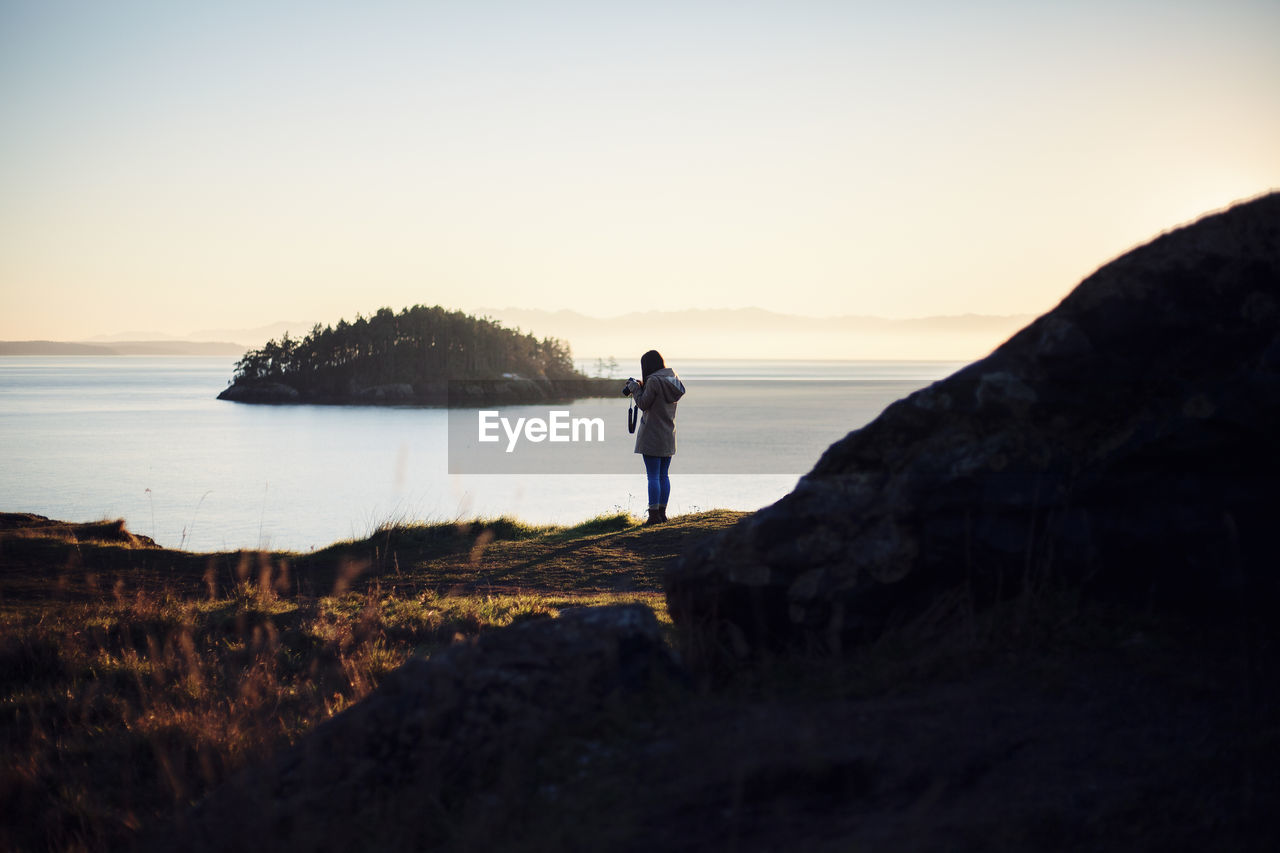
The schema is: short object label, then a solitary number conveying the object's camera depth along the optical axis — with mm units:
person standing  12953
